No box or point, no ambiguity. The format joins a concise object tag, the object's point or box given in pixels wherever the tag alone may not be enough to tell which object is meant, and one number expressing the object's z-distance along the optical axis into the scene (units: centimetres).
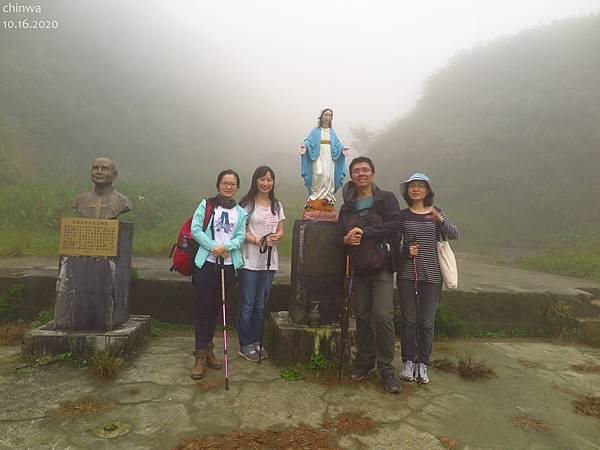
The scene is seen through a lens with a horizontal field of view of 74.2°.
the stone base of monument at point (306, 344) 416
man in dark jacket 370
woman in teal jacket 392
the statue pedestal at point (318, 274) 435
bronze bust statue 427
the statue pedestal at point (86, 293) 420
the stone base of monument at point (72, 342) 404
